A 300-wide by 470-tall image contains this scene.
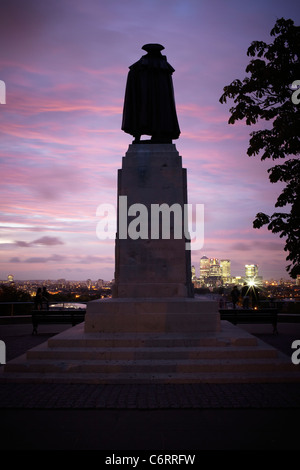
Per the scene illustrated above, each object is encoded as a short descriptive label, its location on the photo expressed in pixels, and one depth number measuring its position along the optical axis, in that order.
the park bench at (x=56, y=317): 12.56
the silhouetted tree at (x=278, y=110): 9.73
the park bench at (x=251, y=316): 12.65
